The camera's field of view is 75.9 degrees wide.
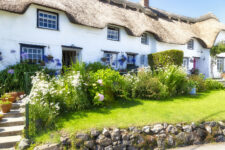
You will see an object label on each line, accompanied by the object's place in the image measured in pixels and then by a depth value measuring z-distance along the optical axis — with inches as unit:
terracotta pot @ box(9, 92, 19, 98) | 219.2
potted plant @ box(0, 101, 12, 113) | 182.7
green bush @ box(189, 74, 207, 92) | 374.9
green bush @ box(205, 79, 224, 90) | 416.1
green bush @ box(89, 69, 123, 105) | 205.3
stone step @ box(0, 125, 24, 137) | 153.0
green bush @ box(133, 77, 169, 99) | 266.4
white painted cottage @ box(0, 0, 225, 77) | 304.3
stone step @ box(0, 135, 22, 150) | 140.9
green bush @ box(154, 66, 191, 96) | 286.4
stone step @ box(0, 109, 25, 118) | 181.6
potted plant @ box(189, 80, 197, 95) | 322.3
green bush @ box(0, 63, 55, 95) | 252.1
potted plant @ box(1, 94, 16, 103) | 205.3
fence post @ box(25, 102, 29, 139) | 147.6
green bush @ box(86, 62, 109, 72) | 353.8
